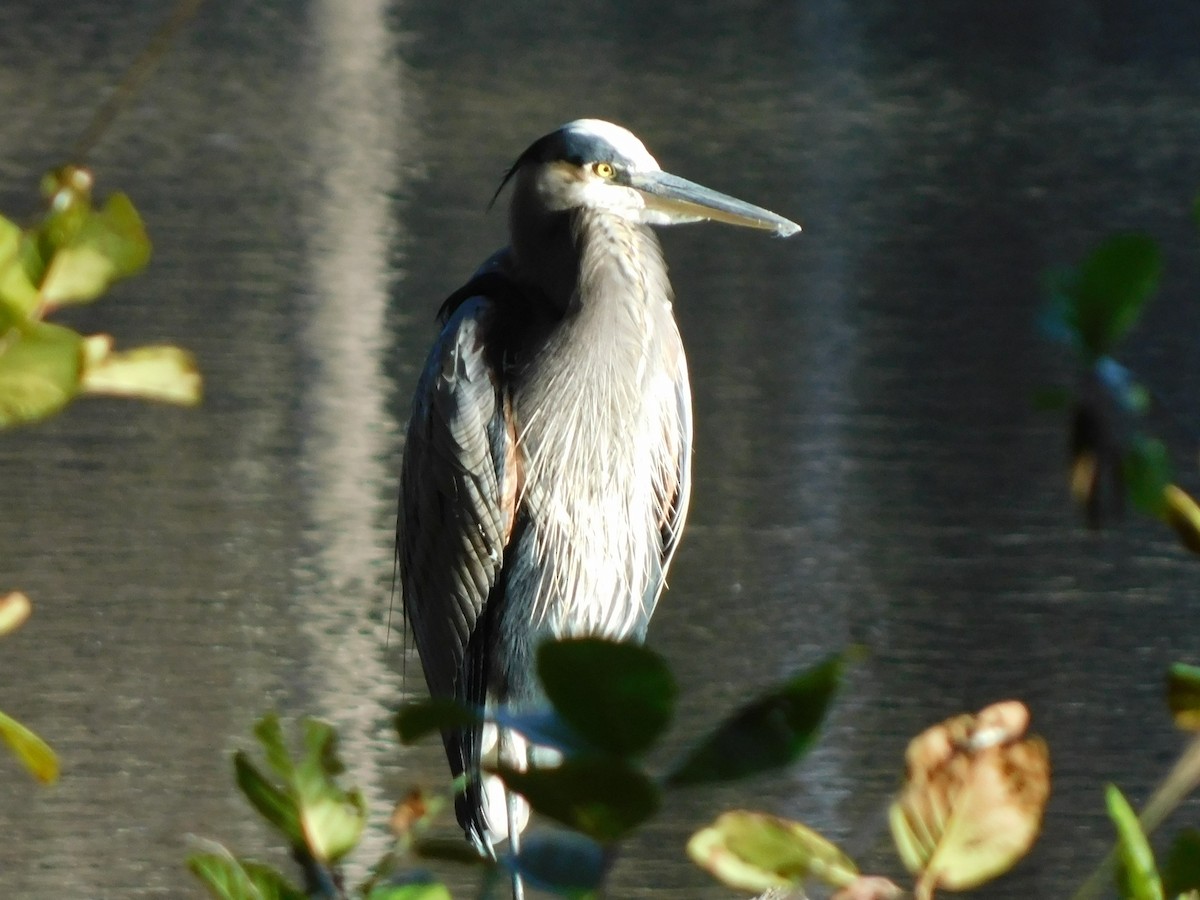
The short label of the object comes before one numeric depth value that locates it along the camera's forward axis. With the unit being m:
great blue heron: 16.85
